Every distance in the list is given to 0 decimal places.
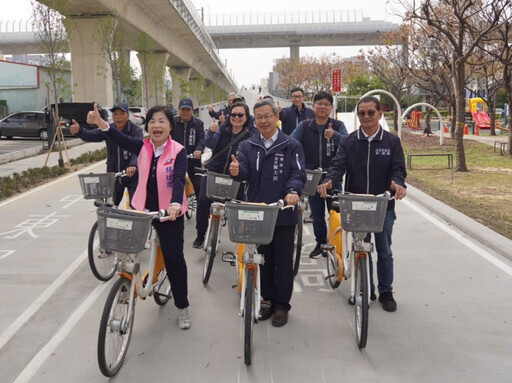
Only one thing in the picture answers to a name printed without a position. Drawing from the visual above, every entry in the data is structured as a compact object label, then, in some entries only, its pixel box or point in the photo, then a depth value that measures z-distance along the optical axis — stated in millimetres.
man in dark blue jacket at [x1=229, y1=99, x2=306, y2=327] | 4375
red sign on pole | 20156
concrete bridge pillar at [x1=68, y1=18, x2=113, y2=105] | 27266
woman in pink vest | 4215
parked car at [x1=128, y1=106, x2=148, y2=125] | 31484
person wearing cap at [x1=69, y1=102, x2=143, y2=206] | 6180
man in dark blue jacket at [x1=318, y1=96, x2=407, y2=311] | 4645
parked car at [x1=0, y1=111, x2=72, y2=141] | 25703
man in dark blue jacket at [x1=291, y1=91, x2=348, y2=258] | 6219
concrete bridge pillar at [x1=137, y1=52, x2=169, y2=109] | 33031
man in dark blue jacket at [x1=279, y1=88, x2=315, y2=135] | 7941
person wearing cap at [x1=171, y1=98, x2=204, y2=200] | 7707
